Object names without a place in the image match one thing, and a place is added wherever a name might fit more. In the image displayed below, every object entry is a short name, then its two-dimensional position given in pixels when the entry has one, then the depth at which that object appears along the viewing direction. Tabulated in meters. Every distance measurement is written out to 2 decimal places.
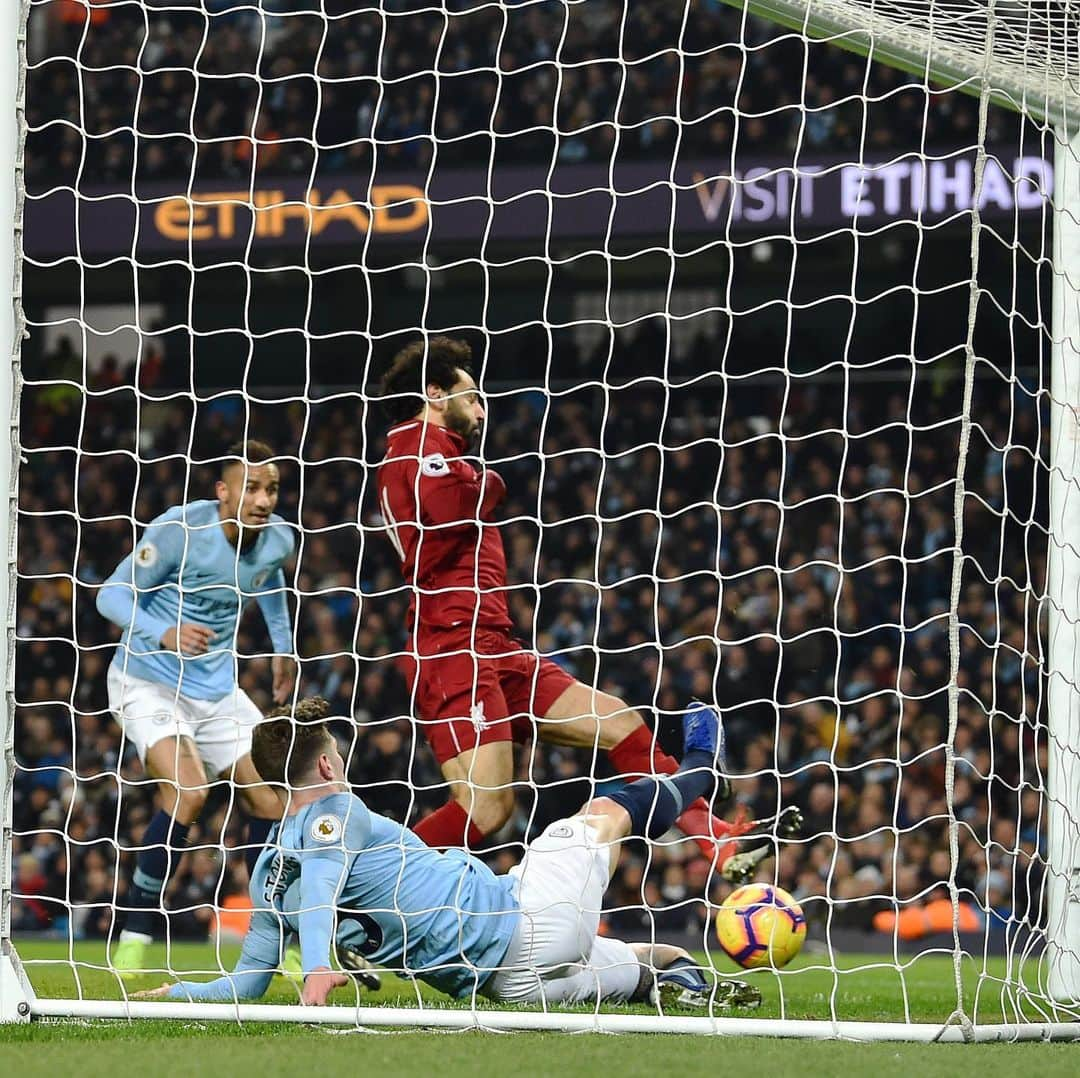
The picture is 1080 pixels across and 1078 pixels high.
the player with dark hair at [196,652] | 13.05
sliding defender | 9.48
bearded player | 11.49
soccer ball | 10.21
